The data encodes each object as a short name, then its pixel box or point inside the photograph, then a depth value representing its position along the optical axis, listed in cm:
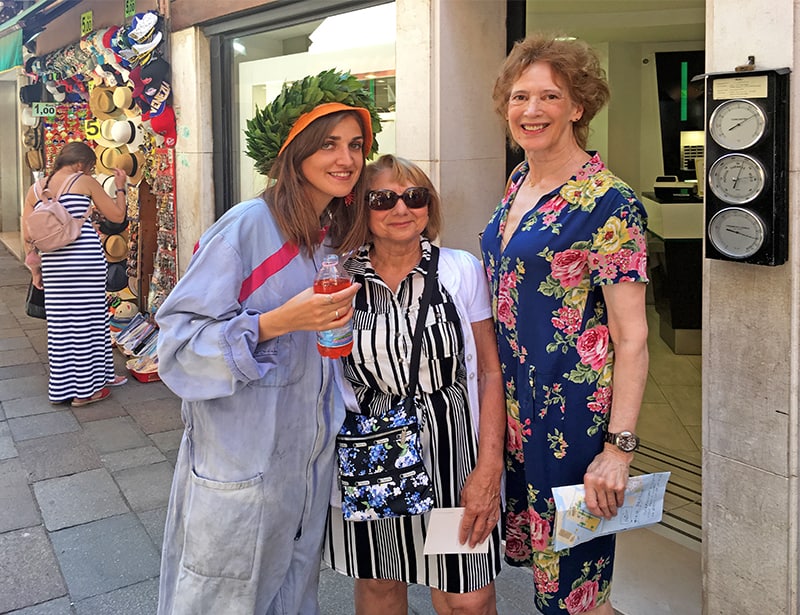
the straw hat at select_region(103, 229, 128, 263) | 780
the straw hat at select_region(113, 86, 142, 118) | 762
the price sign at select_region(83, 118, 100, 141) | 924
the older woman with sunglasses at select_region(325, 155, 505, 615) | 227
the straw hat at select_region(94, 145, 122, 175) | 798
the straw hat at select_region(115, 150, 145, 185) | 796
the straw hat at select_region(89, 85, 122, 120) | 840
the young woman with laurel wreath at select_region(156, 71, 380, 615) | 199
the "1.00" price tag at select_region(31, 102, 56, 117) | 1139
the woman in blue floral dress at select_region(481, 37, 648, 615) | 210
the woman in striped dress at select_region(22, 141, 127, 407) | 606
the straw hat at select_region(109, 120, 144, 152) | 781
